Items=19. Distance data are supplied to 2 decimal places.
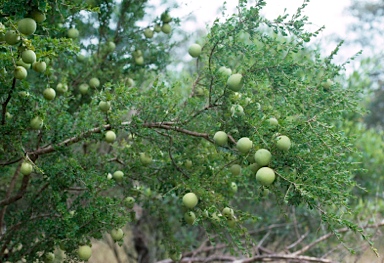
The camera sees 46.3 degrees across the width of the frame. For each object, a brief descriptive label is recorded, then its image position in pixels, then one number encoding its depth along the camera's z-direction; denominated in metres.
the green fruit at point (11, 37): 1.94
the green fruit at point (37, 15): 2.05
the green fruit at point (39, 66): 2.26
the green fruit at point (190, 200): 2.48
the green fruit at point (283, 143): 2.07
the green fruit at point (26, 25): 1.97
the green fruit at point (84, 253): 2.63
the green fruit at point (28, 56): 2.00
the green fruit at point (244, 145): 2.17
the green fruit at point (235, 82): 2.34
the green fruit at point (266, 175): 2.06
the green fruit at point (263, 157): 2.09
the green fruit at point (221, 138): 2.34
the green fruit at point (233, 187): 3.04
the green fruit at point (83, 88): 3.49
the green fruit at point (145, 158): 2.92
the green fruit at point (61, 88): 2.97
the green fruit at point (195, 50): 2.83
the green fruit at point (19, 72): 2.17
